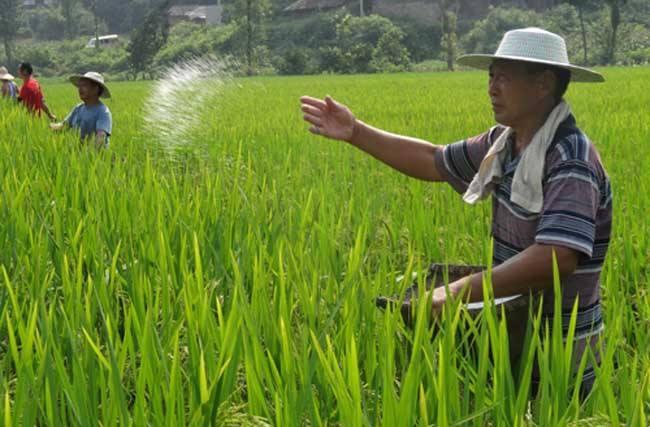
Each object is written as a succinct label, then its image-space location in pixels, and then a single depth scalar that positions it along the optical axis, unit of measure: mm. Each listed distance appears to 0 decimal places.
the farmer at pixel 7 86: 10625
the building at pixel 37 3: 85812
